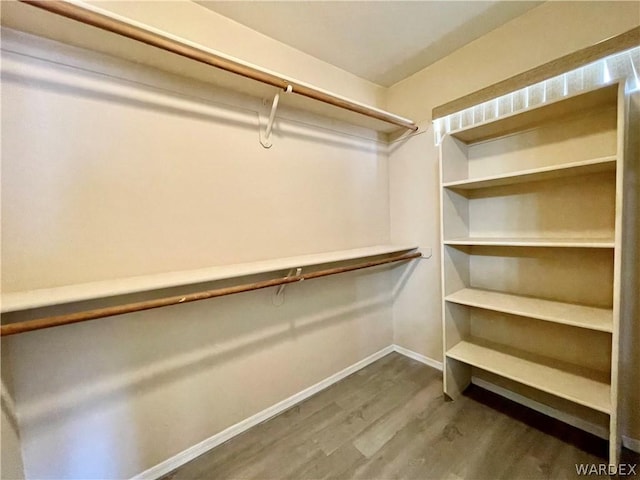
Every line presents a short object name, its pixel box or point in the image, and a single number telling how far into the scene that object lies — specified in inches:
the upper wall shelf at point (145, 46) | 36.0
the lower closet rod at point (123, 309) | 34.9
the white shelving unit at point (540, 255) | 53.0
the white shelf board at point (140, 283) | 35.0
